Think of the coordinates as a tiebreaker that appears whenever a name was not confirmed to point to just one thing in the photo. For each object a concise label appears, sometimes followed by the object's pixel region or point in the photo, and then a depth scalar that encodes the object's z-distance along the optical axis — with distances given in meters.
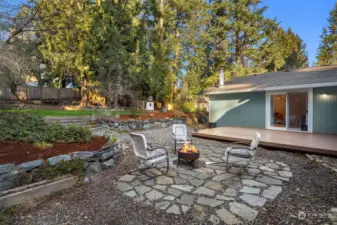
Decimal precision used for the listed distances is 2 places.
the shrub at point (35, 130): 4.71
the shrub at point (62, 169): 3.39
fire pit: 4.42
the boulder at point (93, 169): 4.06
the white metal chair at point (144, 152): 4.13
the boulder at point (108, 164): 4.45
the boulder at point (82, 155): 3.90
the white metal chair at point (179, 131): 6.42
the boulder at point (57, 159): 3.54
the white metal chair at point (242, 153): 4.25
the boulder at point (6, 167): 3.04
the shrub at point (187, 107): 15.85
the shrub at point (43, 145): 4.32
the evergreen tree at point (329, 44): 22.45
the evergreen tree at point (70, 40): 11.89
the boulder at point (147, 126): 11.48
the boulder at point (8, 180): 2.99
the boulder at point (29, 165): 3.23
